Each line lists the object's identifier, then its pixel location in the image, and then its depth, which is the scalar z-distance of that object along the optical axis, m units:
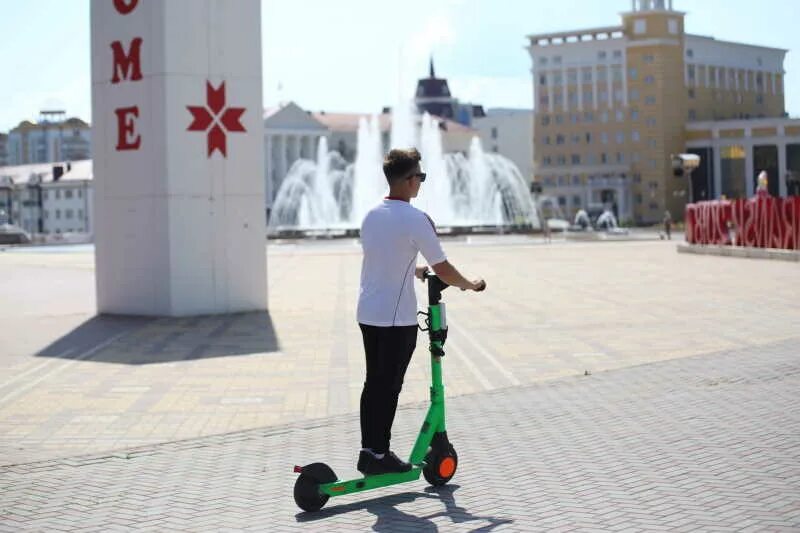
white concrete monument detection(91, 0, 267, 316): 18.22
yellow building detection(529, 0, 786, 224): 124.19
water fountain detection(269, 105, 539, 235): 74.88
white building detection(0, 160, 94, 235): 125.50
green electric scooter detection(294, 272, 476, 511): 6.27
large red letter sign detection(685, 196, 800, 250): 32.69
